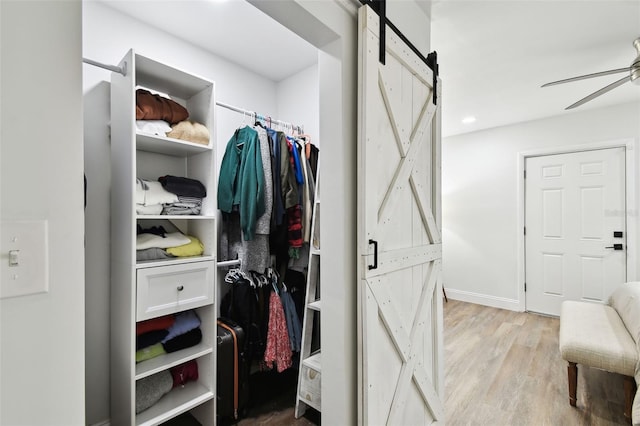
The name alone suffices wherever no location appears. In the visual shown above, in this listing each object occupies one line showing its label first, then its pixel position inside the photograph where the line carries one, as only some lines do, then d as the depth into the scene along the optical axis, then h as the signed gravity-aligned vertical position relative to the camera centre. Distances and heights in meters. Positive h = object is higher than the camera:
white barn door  1.19 -0.12
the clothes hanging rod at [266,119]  2.10 +0.71
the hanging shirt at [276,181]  1.97 +0.21
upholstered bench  1.82 -0.85
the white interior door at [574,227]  3.31 -0.18
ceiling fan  1.90 +0.90
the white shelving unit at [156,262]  1.48 -0.27
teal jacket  1.89 +0.22
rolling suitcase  1.80 -1.01
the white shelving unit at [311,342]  1.82 -0.85
